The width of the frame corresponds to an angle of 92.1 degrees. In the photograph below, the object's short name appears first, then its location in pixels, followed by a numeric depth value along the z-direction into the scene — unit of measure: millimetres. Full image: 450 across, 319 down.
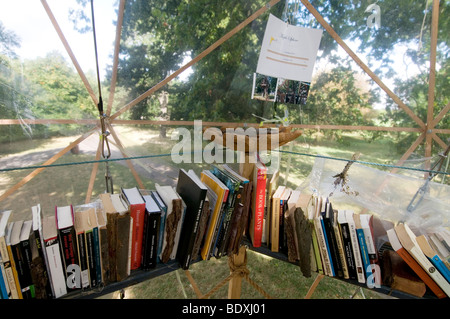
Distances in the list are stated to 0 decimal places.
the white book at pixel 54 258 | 837
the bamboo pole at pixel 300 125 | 2101
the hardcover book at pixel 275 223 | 1193
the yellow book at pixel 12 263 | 786
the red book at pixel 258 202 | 1140
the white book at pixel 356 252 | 1039
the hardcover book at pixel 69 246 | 852
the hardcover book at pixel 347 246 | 1049
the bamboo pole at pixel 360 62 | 1938
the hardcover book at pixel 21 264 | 798
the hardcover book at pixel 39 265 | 827
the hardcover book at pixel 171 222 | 1020
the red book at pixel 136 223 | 951
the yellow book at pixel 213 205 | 1034
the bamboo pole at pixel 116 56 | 1777
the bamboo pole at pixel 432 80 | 1945
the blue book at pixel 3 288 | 789
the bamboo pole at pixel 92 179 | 1952
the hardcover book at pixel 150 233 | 971
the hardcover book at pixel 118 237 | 896
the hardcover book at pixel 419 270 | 940
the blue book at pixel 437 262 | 917
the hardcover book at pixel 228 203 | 1037
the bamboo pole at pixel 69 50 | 1643
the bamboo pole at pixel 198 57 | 1952
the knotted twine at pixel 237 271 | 1320
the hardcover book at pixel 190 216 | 988
